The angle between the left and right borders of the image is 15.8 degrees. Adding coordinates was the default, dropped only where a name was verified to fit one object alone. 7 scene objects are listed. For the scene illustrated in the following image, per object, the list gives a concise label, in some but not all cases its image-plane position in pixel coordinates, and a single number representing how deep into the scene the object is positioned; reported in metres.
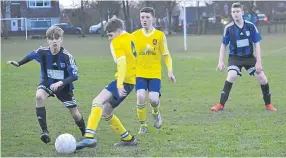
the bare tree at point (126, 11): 101.63
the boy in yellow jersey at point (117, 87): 12.55
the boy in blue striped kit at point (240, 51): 18.87
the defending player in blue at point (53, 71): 13.55
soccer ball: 12.25
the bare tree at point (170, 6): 112.65
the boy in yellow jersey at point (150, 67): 15.27
